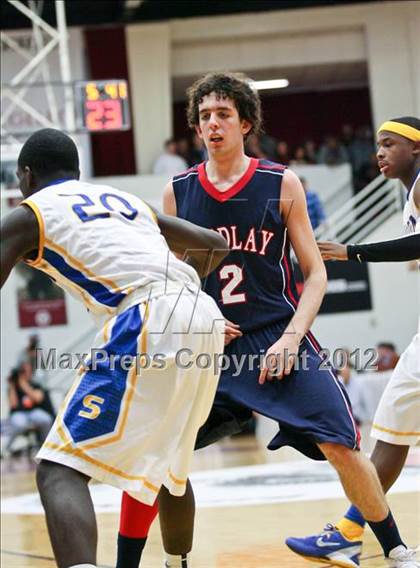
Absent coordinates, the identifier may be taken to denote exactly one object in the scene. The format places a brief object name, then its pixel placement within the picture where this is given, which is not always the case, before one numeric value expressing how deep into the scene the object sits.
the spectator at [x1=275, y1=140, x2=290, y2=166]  18.67
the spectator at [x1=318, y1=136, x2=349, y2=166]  19.06
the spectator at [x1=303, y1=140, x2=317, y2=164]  19.75
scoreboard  12.34
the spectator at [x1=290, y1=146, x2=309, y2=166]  19.42
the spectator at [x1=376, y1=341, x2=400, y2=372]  15.09
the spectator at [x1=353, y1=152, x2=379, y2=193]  19.16
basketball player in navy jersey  4.33
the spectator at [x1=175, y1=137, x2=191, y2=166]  18.83
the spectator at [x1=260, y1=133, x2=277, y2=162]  18.91
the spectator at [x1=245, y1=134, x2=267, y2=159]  17.89
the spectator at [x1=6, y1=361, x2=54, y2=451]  13.34
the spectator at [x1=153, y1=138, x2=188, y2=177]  18.25
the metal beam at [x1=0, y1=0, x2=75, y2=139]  12.41
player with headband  4.82
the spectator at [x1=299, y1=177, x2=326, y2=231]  13.60
